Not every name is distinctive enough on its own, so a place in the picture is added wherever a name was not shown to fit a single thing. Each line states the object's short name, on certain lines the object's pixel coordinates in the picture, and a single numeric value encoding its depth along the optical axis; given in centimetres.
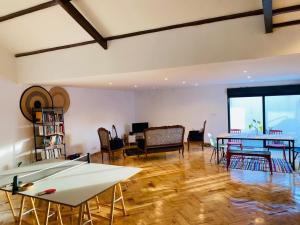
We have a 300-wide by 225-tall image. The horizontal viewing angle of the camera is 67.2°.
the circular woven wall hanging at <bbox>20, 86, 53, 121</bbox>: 568
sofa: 636
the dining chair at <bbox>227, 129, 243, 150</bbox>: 630
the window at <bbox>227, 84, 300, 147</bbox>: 745
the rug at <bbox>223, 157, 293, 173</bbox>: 520
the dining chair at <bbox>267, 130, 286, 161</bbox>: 577
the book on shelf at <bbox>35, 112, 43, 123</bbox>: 575
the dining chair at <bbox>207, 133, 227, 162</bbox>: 598
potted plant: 773
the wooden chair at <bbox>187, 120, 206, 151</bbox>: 761
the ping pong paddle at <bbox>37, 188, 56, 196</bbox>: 228
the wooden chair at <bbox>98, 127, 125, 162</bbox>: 655
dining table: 523
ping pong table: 221
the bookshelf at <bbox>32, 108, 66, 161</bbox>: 577
